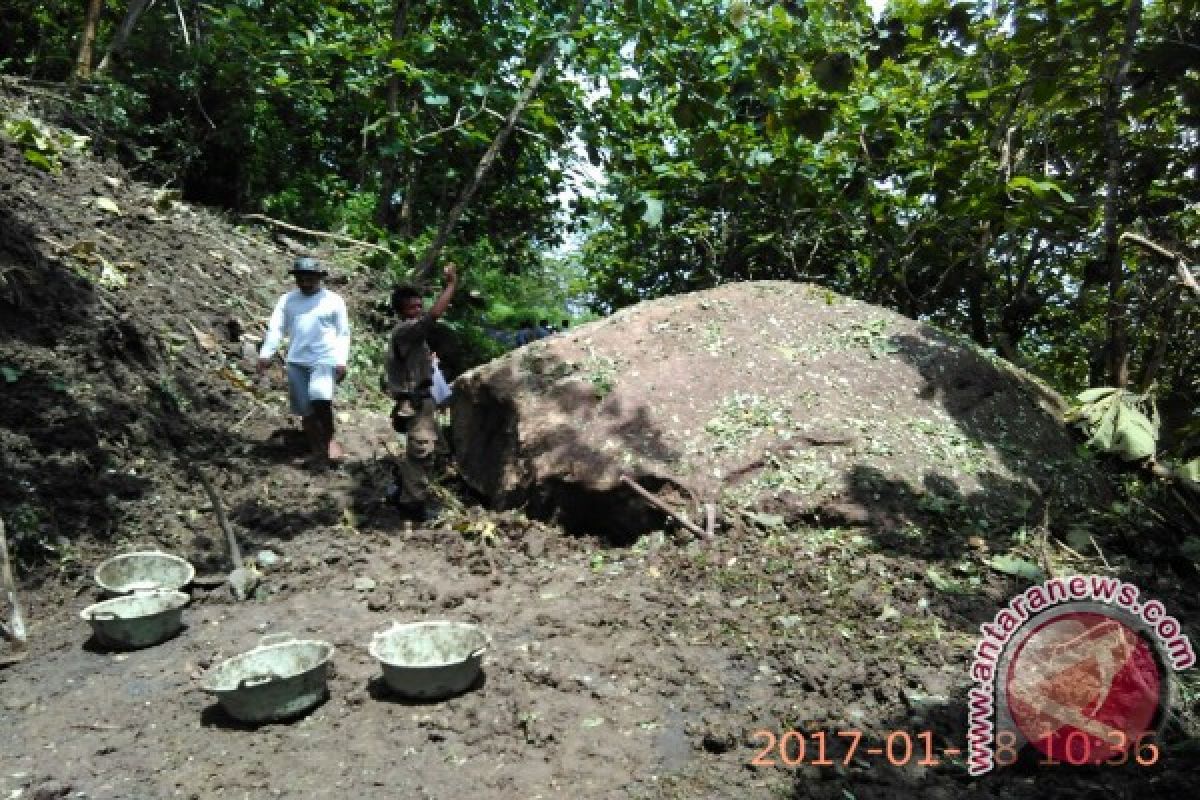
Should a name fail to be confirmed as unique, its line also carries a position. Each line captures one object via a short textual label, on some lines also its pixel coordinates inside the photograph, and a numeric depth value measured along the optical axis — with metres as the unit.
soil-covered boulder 4.75
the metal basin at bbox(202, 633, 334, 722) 3.12
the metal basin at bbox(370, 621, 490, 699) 3.26
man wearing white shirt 6.02
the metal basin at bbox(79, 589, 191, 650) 3.84
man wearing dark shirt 5.48
